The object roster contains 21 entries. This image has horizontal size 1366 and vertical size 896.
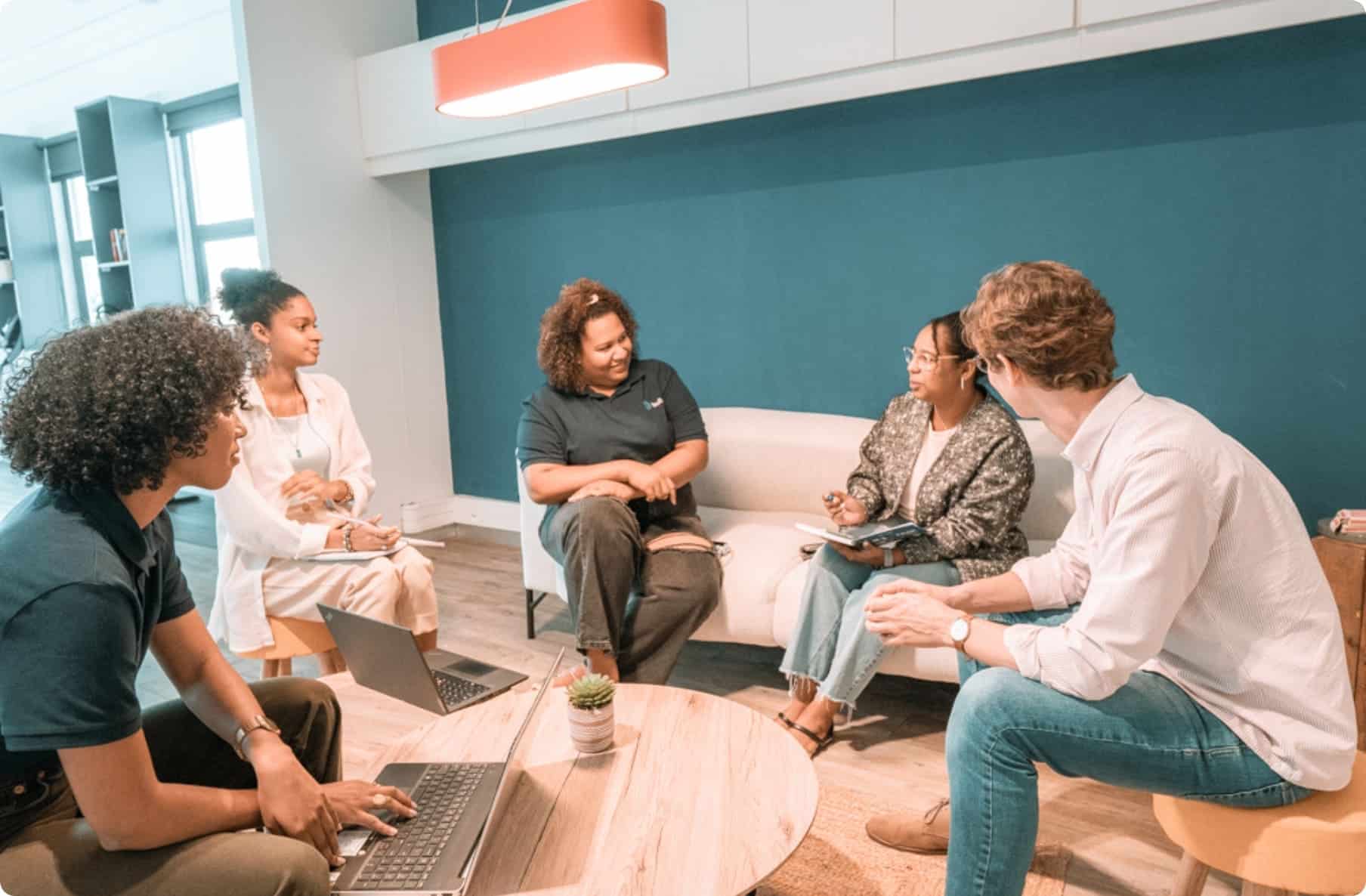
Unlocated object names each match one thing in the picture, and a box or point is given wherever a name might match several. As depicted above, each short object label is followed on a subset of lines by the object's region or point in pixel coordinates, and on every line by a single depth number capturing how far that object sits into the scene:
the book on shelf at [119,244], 6.12
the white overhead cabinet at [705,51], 3.33
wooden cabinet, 2.30
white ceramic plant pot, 1.68
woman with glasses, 2.48
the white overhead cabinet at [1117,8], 2.55
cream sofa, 2.79
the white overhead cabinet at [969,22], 2.72
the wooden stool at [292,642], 2.52
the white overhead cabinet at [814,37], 3.02
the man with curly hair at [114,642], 1.14
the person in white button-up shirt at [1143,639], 1.42
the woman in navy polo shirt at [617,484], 2.70
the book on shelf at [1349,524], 2.38
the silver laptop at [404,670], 1.75
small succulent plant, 1.67
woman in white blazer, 2.51
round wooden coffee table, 1.34
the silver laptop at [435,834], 1.28
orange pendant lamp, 1.84
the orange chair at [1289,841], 1.38
